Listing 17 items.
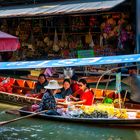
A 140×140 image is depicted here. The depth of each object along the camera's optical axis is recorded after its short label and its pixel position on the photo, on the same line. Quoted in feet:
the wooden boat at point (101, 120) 30.76
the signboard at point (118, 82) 32.11
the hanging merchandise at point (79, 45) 56.24
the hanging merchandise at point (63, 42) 57.31
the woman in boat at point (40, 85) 38.71
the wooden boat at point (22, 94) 36.81
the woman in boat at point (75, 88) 36.42
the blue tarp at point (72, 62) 28.14
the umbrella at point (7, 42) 24.44
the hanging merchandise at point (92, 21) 55.57
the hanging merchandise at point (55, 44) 57.36
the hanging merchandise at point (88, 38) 55.50
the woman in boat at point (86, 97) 34.68
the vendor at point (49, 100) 33.19
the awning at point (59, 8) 47.37
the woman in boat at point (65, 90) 36.52
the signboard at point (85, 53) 53.67
